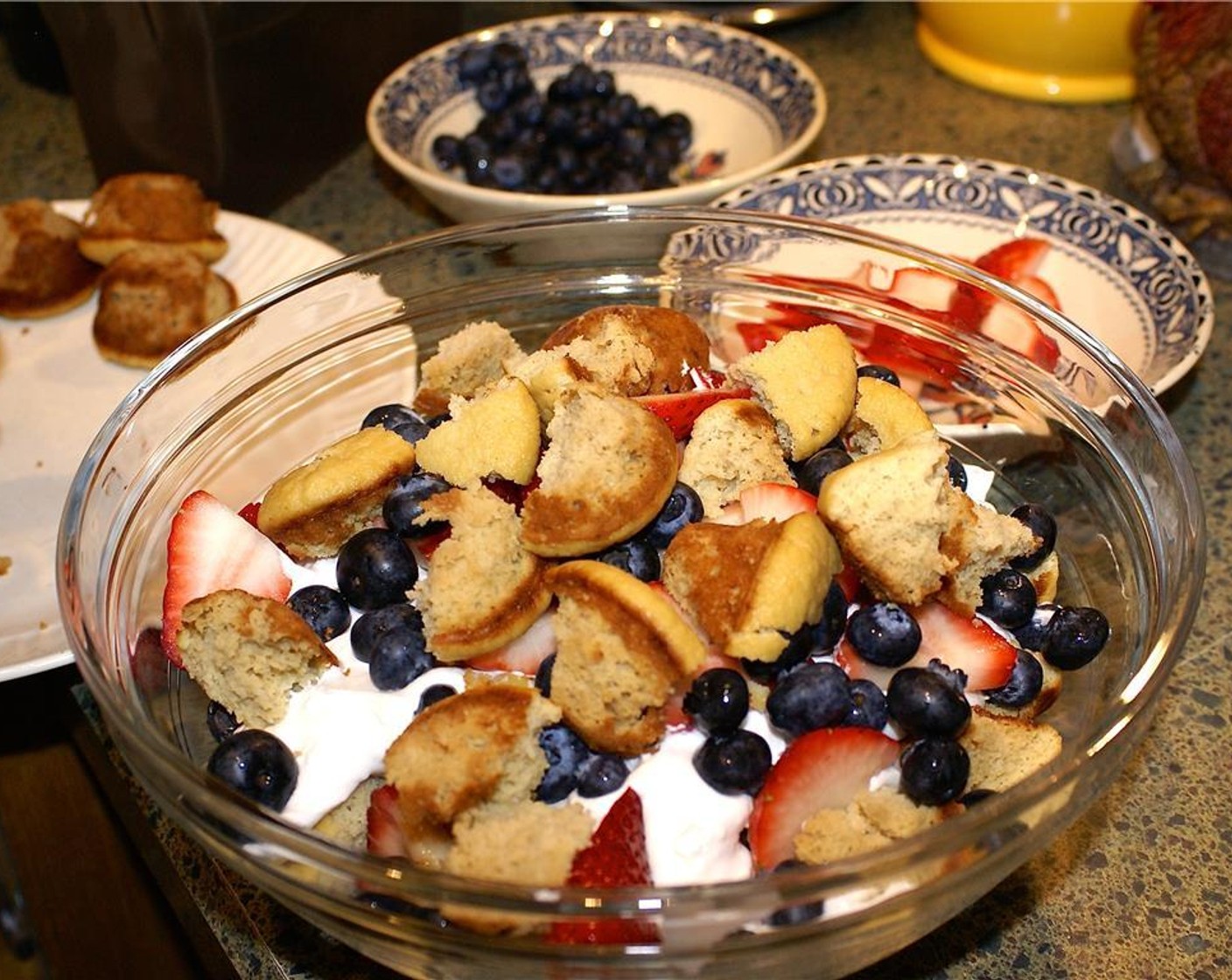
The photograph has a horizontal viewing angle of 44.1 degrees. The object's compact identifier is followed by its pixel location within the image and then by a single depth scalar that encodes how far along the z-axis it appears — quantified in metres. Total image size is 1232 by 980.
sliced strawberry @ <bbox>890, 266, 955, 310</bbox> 0.35
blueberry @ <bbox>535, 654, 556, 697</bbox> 0.27
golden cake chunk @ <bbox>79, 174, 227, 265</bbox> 0.49
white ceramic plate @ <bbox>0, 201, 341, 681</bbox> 0.37
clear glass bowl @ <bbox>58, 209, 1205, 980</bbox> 0.22
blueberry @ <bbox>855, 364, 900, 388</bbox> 0.33
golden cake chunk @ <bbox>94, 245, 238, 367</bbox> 0.46
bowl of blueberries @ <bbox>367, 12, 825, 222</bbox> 0.54
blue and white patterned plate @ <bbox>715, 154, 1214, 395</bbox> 0.43
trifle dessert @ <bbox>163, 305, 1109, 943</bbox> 0.25
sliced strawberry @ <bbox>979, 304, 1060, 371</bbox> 0.33
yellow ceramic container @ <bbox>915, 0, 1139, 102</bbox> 0.57
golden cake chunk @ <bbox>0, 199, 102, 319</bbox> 0.48
